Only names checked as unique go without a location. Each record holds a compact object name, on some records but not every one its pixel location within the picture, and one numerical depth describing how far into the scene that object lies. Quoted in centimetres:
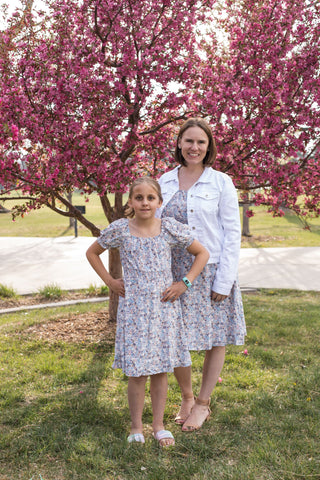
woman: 290
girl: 266
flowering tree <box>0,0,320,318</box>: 401
